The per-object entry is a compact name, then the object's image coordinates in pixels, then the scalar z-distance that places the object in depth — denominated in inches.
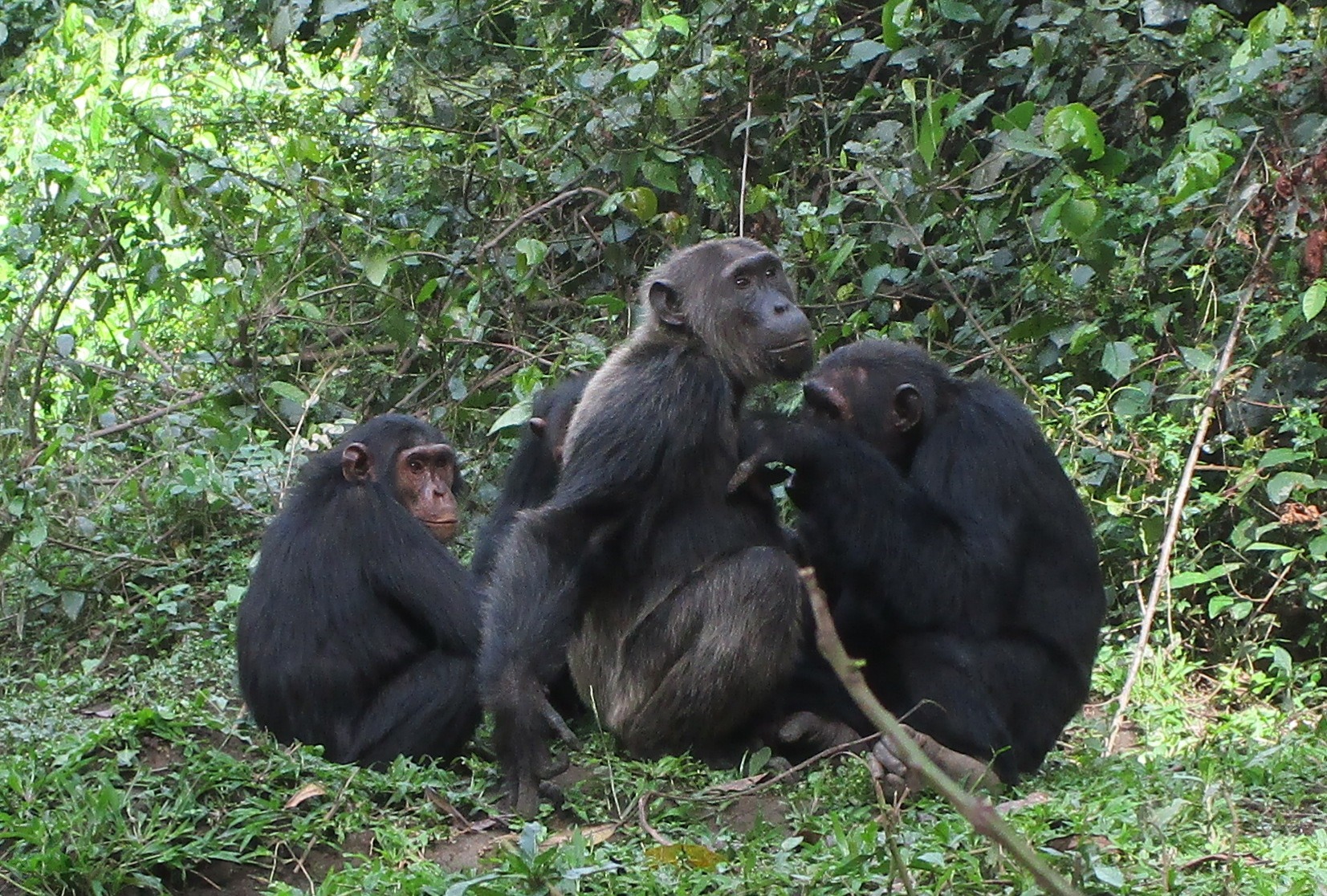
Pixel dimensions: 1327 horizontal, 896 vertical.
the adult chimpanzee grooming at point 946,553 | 403.5
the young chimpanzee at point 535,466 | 472.1
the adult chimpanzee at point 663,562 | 392.5
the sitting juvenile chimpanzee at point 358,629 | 424.5
